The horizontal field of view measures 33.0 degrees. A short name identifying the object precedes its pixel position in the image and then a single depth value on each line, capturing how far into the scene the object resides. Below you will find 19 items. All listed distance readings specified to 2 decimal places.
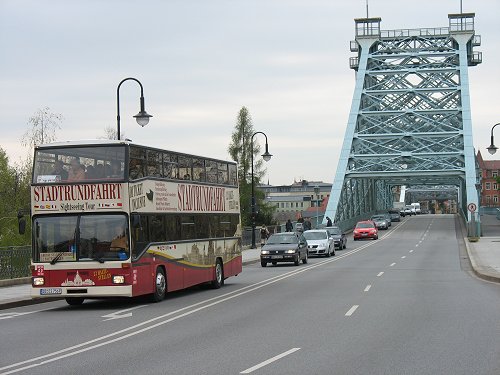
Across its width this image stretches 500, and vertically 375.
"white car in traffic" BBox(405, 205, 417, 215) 145.75
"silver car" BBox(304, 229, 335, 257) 44.81
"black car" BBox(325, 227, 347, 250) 52.66
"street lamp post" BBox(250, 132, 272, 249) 50.74
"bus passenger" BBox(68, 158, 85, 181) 19.03
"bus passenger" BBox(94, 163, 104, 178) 18.98
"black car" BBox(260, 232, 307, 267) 36.75
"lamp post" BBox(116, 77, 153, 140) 28.91
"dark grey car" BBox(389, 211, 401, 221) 105.94
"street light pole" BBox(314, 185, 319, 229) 70.62
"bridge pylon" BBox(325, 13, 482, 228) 86.75
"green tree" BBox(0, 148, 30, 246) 40.59
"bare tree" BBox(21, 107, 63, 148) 52.00
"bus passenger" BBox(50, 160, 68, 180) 19.06
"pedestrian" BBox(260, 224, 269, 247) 57.96
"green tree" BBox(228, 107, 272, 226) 108.12
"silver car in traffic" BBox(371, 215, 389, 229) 84.38
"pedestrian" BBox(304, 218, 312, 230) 63.66
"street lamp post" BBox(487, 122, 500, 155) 51.44
